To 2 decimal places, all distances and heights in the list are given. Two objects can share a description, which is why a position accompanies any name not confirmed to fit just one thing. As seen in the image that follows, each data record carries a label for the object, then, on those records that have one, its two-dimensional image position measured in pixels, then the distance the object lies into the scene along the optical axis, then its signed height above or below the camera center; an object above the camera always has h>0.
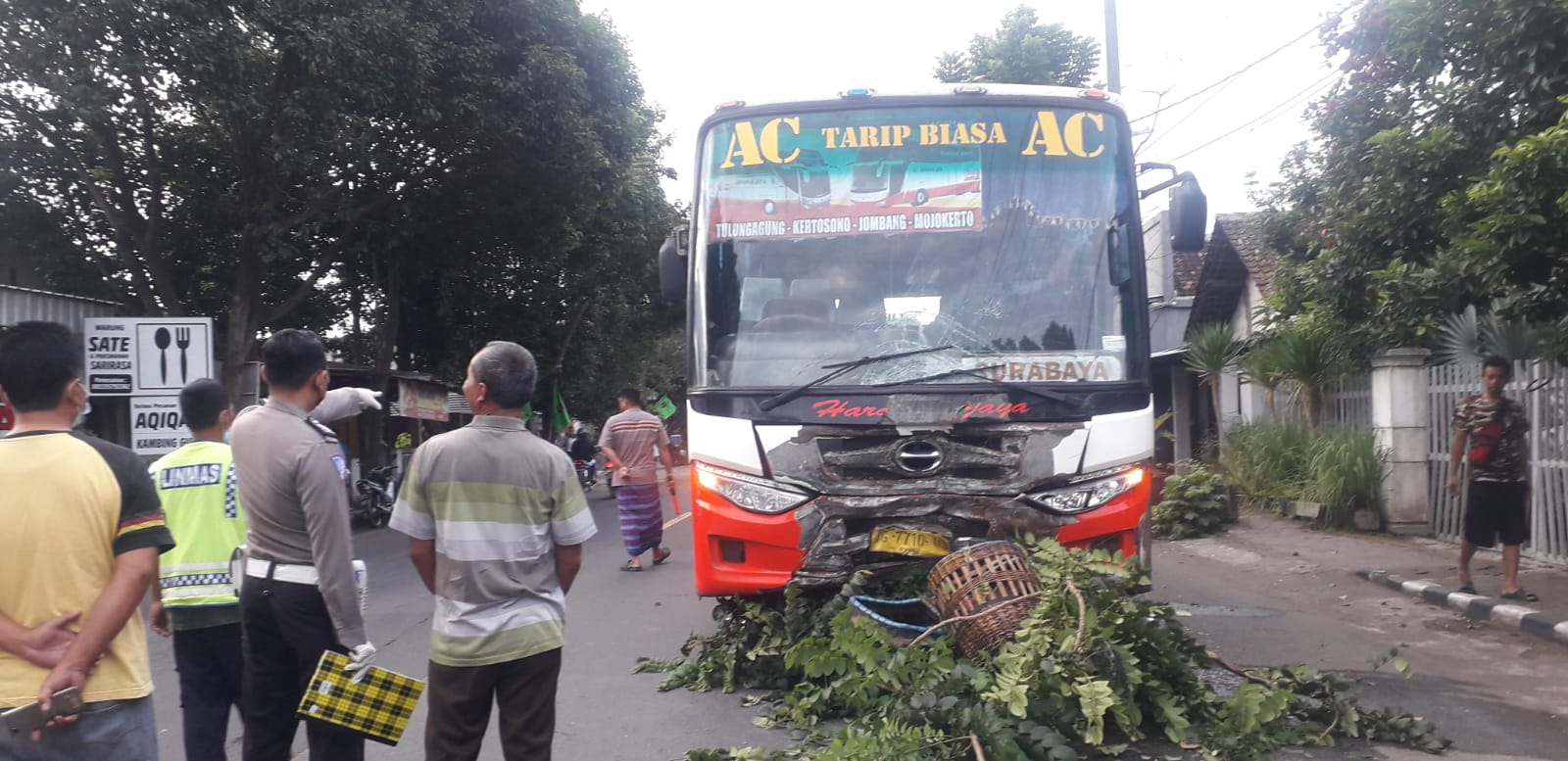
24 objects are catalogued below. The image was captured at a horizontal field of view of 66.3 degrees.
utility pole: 16.67 +4.78
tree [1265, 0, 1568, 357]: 7.70 +1.91
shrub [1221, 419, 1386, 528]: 12.94 -0.85
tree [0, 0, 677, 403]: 12.85 +3.46
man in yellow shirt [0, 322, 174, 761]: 2.95 -0.36
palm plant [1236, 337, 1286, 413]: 15.49 +0.42
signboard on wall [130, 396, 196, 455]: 9.89 -0.10
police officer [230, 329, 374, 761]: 3.88 -0.47
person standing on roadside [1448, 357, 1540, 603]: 8.44 -0.58
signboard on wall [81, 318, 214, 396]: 10.27 +0.52
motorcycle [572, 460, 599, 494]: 28.67 -1.61
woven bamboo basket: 5.10 -0.82
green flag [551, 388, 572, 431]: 32.53 -0.19
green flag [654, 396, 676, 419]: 41.44 -0.07
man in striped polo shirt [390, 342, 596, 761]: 3.85 -0.47
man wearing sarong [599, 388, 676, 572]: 10.70 -0.54
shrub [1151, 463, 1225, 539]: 13.96 -1.30
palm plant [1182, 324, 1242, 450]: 18.02 +0.68
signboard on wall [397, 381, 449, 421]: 24.33 +0.21
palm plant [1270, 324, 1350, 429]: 14.59 +0.41
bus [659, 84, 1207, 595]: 5.78 +0.34
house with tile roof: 22.30 +2.22
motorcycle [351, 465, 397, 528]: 18.75 -1.38
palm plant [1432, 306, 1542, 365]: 10.89 +0.50
